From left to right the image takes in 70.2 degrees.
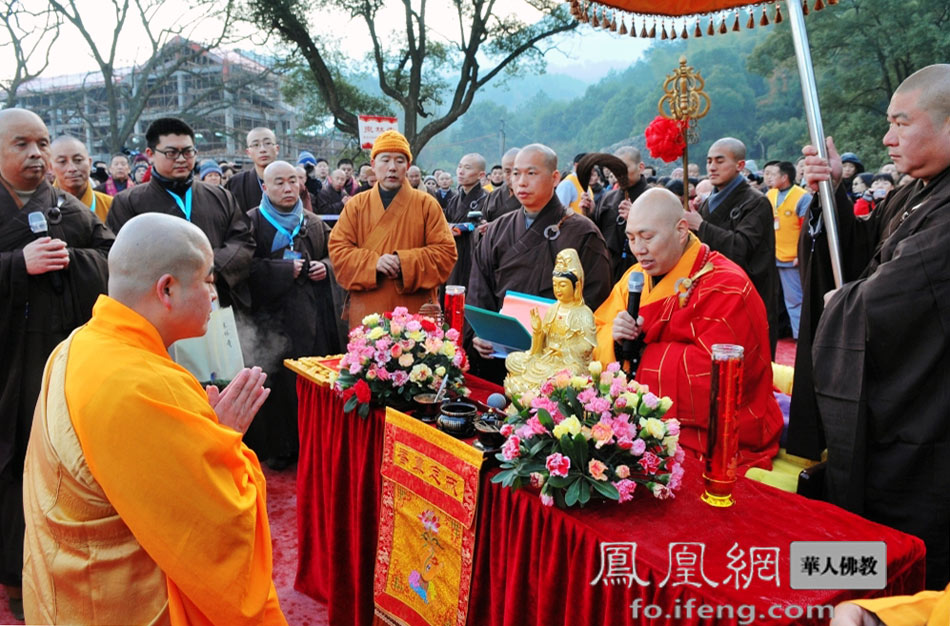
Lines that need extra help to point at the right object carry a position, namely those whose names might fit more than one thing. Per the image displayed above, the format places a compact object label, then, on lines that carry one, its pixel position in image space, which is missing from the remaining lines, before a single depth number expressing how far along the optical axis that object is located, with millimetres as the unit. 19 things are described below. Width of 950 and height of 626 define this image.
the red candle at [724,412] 1647
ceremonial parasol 2848
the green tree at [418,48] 16594
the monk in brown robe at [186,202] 3795
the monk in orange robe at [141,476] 1436
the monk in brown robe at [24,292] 2902
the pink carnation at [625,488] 1670
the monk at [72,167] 4250
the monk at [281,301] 4414
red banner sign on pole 10344
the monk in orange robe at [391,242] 4004
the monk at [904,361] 2135
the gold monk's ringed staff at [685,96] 3270
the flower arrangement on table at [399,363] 2473
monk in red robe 2396
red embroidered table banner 2021
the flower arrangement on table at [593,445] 1679
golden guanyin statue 2342
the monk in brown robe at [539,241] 3449
